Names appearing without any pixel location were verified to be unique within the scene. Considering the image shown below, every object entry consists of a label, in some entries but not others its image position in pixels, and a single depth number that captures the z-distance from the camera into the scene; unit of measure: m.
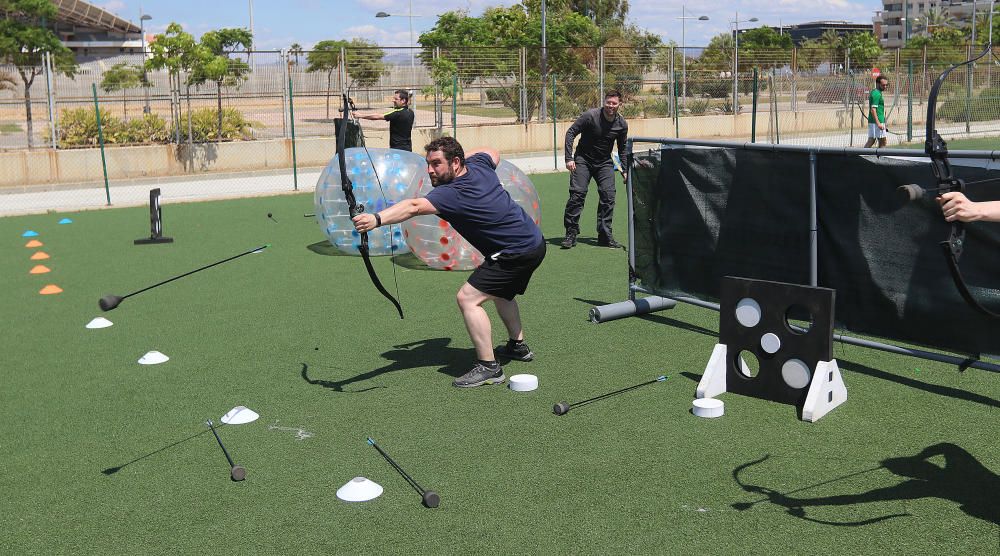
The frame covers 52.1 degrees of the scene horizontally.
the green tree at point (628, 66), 31.77
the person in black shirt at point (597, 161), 12.32
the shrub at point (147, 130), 23.97
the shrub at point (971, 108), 30.39
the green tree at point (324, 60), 25.59
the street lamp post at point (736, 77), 33.19
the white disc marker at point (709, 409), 6.53
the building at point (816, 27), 180.62
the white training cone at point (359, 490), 5.36
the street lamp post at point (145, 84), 24.31
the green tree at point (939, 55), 38.09
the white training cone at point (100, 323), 9.38
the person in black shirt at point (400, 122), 14.52
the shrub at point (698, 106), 33.34
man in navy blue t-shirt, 7.16
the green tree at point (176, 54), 23.50
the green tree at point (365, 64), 26.30
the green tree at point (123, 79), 25.45
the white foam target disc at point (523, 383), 7.19
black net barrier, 6.84
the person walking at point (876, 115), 22.75
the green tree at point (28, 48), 24.34
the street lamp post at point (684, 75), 32.14
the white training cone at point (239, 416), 6.64
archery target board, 6.61
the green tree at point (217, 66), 23.58
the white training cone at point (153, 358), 8.13
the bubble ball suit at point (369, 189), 11.51
